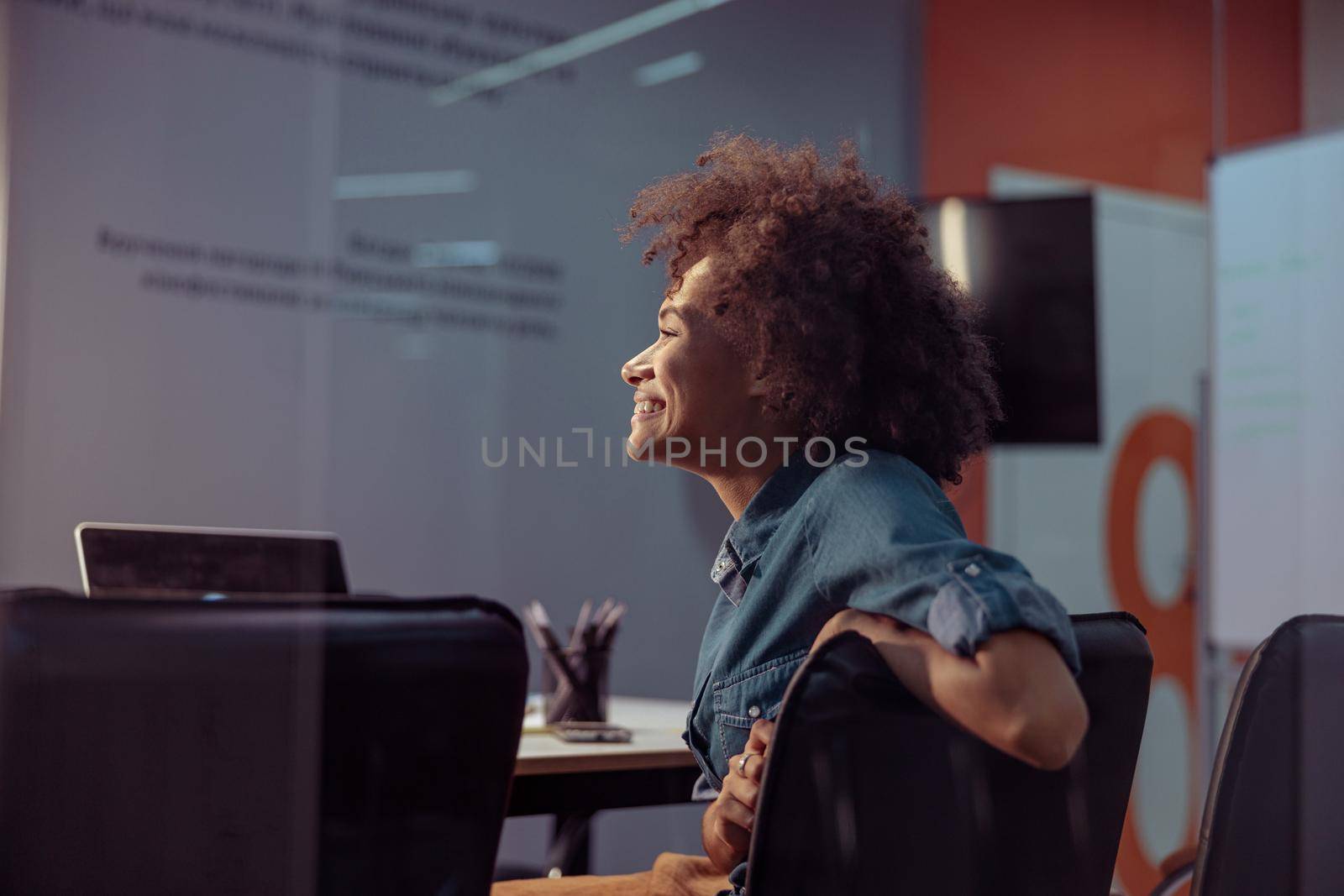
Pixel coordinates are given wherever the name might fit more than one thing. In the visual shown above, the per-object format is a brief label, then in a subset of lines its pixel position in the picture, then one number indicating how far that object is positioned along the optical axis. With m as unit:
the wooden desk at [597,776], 1.42
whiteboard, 3.47
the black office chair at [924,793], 0.84
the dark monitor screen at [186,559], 1.70
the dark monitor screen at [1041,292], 3.23
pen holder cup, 1.84
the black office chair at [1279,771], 1.07
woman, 0.96
